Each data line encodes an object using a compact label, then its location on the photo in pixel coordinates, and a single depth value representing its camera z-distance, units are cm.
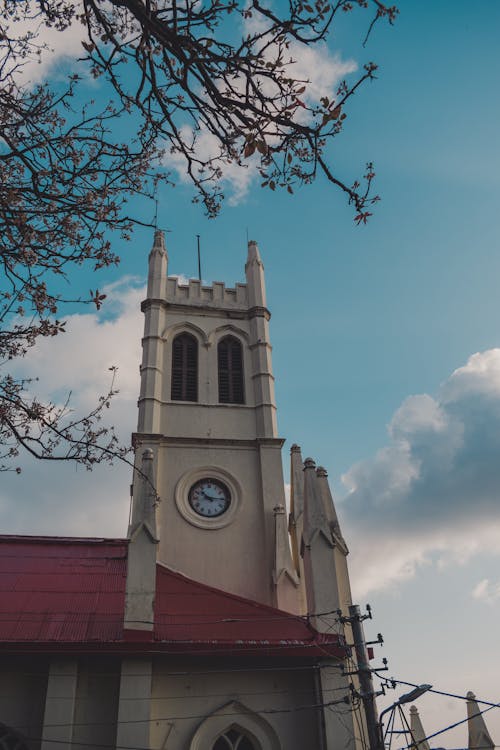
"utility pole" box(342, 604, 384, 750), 888
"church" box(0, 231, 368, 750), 1041
